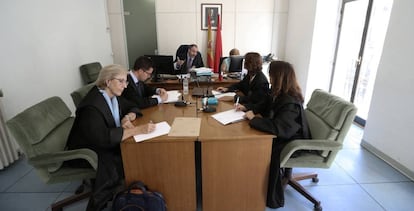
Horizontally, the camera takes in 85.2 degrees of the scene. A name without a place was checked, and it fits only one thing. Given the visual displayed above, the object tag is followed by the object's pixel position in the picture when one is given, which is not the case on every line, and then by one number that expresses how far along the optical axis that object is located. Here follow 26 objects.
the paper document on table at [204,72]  3.48
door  4.80
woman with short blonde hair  1.50
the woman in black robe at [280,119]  1.60
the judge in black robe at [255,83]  2.43
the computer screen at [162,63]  3.32
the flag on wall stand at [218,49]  4.93
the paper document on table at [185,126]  1.58
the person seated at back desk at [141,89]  2.22
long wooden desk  3.36
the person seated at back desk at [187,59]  3.84
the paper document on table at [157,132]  1.53
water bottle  2.76
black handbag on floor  1.48
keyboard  3.68
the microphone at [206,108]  2.03
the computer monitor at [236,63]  3.65
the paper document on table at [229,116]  1.80
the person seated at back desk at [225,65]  3.70
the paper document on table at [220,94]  2.60
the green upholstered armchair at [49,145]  1.48
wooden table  1.55
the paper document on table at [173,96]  2.42
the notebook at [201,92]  2.59
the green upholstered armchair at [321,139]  1.65
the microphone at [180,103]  2.22
